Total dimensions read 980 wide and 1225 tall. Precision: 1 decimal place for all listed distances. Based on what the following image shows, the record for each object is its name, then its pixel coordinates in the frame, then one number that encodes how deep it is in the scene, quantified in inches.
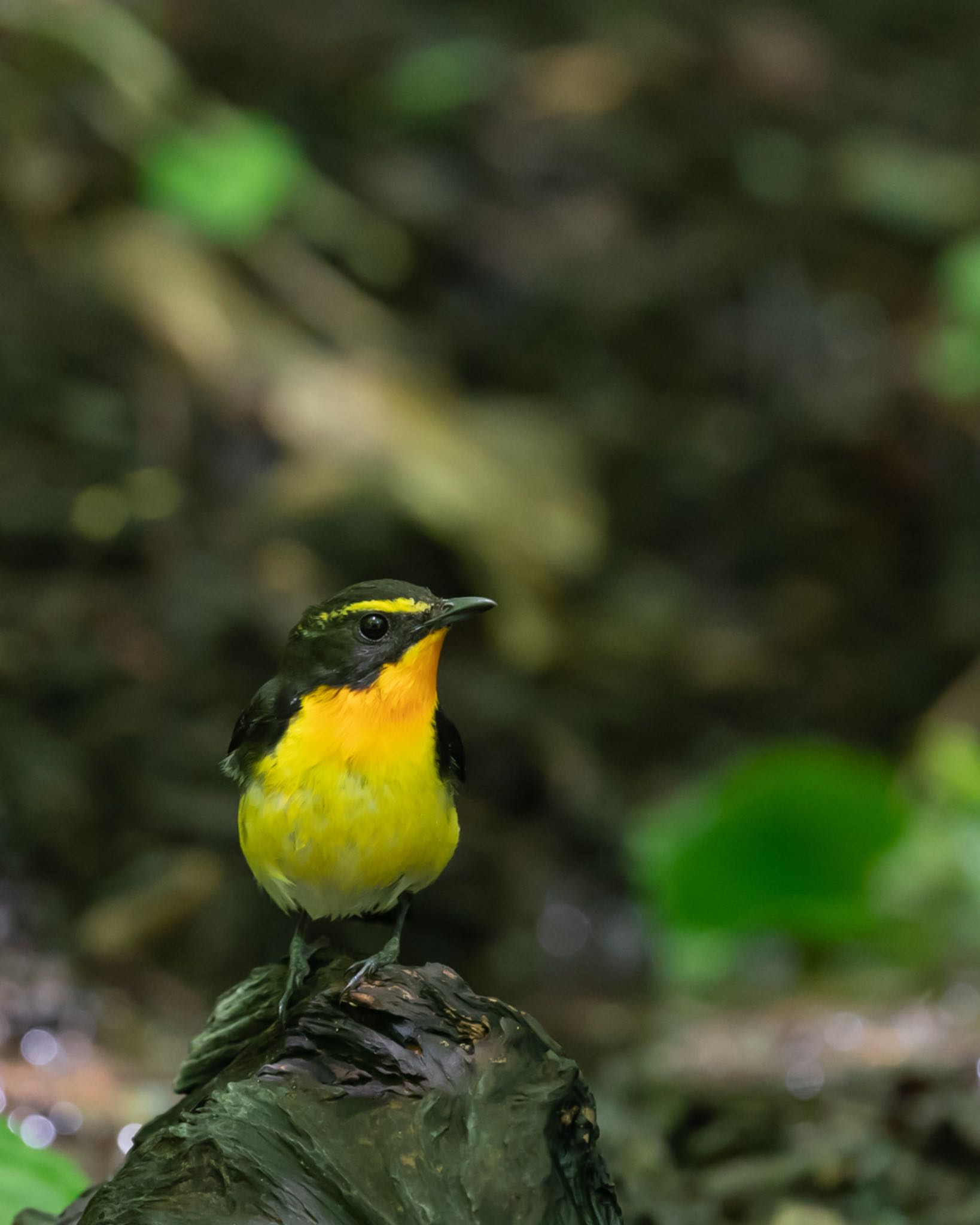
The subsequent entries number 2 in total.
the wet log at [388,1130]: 186.1
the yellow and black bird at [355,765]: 213.6
